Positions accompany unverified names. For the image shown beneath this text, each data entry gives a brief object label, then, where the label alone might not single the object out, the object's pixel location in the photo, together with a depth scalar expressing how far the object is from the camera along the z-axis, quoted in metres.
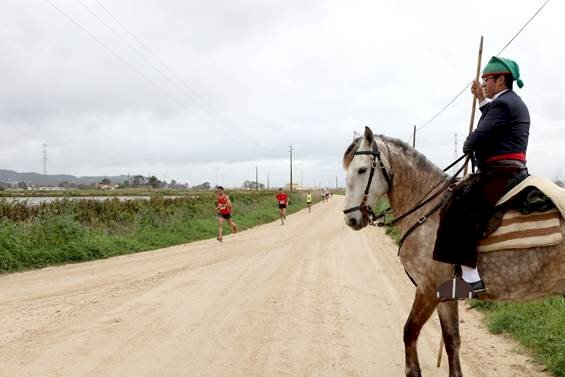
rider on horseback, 3.89
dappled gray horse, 3.85
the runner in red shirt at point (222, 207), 18.11
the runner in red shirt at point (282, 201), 26.43
